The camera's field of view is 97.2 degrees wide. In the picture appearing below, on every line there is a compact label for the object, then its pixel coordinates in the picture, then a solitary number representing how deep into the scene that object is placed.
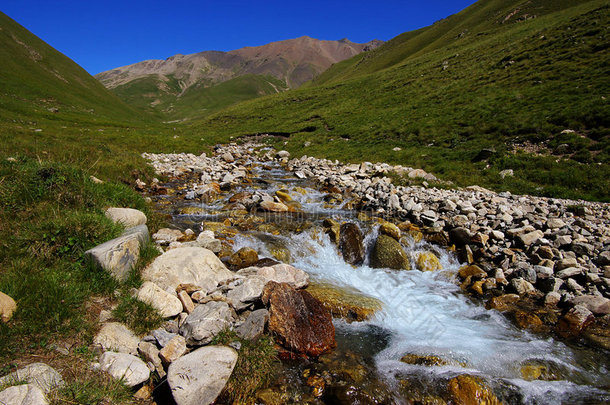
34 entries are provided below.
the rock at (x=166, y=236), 7.98
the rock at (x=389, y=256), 9.33
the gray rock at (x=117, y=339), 3.92
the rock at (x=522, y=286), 7.48
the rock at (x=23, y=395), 2.71
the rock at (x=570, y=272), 7.30
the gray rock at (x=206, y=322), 4.40
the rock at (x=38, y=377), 2.93
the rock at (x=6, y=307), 3.50
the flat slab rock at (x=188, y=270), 5.77
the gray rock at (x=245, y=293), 5.54
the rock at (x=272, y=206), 12.88
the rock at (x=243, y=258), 8.14
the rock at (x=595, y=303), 6.39
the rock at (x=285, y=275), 6.98
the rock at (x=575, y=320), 6.13
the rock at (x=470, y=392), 4.46
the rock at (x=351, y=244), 9.72
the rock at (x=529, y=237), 8.82
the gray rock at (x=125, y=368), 3.56
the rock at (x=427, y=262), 9.23
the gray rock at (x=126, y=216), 6.57
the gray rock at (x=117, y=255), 4.82
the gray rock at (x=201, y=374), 3.72
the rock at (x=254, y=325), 4.77
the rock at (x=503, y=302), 7.11
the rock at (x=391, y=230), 10.22
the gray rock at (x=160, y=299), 4.86
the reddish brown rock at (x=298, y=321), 5.17
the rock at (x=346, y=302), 6.68
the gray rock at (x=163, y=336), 4.23
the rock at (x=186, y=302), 5.19
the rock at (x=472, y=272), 8.40
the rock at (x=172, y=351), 4.05
